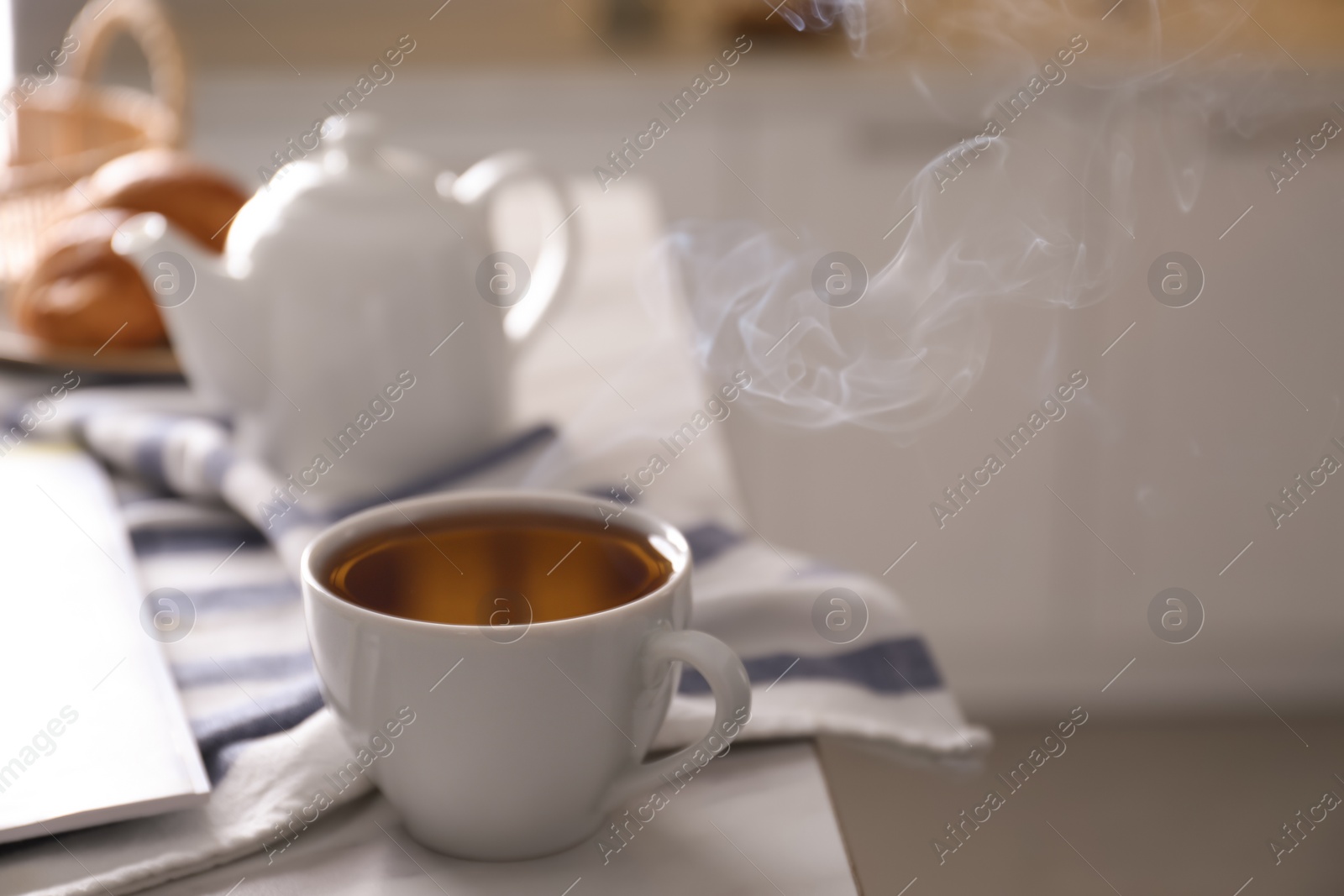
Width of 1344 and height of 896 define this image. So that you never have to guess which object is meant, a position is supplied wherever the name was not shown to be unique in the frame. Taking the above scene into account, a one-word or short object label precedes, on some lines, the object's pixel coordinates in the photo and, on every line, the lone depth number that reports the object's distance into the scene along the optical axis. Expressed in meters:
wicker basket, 1.28
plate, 1.17
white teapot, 1.07
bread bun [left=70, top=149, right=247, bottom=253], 1.21
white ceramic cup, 0.85
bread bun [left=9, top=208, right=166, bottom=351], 1.18
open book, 0.86
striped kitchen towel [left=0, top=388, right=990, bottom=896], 0.88
